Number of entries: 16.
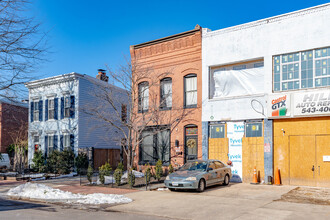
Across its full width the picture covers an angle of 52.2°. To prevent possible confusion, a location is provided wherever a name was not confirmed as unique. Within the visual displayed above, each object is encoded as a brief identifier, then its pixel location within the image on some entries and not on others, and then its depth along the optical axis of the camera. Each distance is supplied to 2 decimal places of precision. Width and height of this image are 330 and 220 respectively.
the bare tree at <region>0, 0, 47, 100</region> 14.05
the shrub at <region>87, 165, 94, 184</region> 17.91
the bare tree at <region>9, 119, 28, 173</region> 25.80
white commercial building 16.16
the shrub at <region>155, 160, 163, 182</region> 18.31
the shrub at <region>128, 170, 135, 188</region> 16.41
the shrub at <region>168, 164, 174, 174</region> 18.89
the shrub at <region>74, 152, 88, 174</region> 24.31
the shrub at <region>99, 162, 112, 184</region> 17.56
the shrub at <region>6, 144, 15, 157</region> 34.41
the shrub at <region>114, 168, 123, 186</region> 17.12
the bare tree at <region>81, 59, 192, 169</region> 19.47
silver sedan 14.53
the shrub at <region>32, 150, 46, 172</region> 26.14
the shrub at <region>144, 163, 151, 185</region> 16.03
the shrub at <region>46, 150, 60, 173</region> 24.64
